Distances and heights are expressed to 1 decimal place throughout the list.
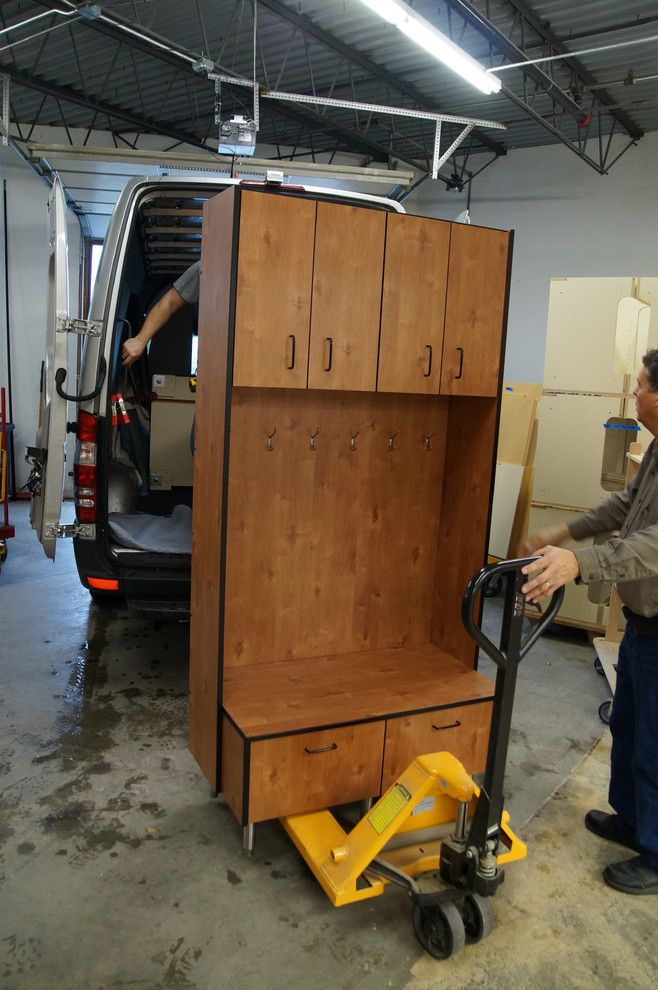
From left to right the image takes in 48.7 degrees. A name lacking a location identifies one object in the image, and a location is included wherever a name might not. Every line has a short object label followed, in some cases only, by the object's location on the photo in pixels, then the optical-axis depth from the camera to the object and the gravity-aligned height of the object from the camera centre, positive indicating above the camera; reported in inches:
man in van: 135.2 +13.8
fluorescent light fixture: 159.0 +87.3
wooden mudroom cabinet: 94.9 -16.0
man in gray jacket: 81.7 -27.2
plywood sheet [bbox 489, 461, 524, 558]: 217.8 -31.1
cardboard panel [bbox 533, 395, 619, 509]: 186.4 -11.7
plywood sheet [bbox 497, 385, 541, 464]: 219.0 -7.5
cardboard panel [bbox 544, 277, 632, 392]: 181.9 +18.0
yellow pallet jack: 79.6 -51.3
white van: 128.5 -8.2
